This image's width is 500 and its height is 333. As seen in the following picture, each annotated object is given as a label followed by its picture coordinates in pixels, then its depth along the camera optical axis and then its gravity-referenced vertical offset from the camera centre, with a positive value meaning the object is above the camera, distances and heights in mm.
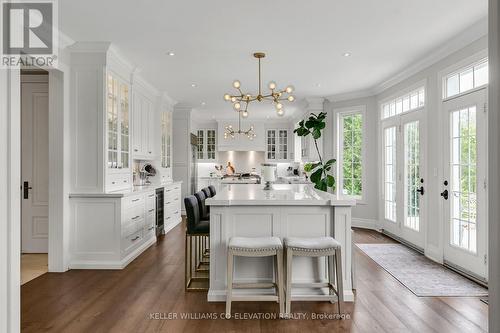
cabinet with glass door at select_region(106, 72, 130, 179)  4180 +586
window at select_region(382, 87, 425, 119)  4980 +1083
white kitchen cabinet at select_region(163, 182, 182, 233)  6254 -762
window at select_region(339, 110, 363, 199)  6750 +317
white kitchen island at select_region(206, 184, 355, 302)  3041 -591
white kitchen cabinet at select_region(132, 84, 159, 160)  5266 +804
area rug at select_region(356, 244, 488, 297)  3301 -1252
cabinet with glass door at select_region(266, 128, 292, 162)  10461 +774
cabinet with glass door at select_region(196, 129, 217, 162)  10492 +785
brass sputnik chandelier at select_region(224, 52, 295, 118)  4191 +992
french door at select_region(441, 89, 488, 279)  3551 -189
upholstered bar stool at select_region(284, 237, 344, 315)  2701 -709
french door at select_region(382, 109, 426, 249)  4891 -153
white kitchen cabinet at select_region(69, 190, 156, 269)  3982 -777
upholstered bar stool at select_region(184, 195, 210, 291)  3286 -645
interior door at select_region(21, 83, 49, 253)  4586 +83
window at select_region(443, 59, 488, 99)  3590 +1054
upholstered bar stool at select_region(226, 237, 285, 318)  2703 -728
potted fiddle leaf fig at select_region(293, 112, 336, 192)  5863 +35
